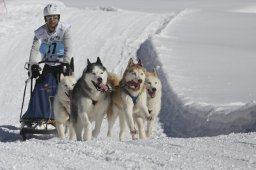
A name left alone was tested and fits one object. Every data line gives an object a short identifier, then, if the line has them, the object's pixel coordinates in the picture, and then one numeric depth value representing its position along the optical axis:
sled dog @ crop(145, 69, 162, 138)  15.65
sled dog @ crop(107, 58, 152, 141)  14.85
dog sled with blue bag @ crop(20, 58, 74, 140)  16.69
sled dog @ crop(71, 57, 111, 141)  14.44
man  16.47
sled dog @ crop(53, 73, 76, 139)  15.79
